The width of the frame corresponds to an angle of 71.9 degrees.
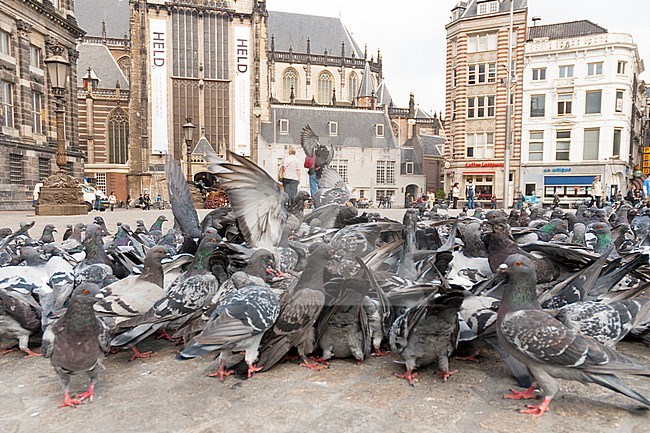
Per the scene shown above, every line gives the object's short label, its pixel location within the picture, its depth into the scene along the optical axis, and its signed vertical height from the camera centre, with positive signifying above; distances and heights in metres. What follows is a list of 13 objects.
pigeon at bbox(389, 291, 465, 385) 2.71 -0.97
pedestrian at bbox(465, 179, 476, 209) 30.21 -0.82
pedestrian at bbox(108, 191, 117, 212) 30.28 -1.37
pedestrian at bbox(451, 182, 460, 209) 31.55 -1.07
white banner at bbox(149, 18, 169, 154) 47.81 +10.13
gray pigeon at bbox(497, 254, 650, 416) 2.33 -0.87
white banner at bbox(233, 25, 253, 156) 48.75 +10.31
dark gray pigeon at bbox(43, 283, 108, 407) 2.60 -0.95
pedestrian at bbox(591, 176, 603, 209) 22.84 -0.28
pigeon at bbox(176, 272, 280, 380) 2.67 -0.89
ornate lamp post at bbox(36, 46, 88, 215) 15.38 -0.39
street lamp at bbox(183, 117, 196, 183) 24.71 +2.81
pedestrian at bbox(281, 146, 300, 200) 7.00 +0.25
